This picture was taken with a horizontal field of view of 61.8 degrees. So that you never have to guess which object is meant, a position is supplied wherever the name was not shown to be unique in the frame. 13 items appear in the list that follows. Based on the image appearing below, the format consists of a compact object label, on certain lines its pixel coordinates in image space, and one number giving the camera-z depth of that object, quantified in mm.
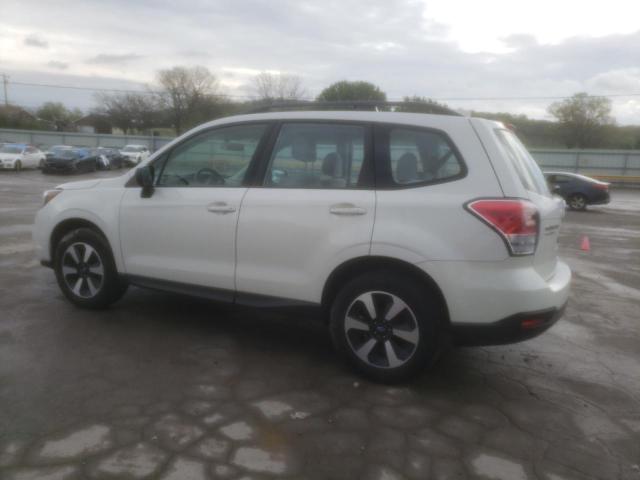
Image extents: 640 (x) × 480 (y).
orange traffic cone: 9438
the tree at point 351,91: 38909
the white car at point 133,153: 38625
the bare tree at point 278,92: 53750
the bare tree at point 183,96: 62969
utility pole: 74812
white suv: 3221
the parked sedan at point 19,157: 28453
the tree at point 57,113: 82038
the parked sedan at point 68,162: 28625
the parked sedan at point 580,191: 18109
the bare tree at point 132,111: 68250
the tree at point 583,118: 49844
